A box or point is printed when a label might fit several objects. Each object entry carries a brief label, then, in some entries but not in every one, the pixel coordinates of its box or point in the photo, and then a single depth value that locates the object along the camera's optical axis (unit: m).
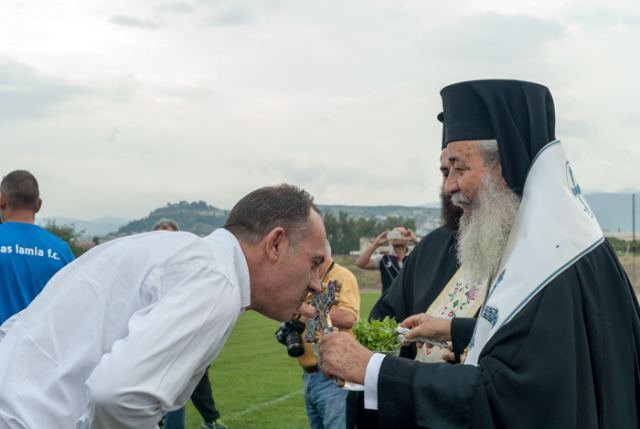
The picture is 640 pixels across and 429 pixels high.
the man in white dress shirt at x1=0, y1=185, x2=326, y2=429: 2.95
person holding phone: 11.05
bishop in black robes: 3.75
